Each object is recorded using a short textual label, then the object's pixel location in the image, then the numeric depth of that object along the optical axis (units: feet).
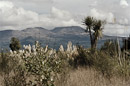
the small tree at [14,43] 222.28
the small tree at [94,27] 97.70
